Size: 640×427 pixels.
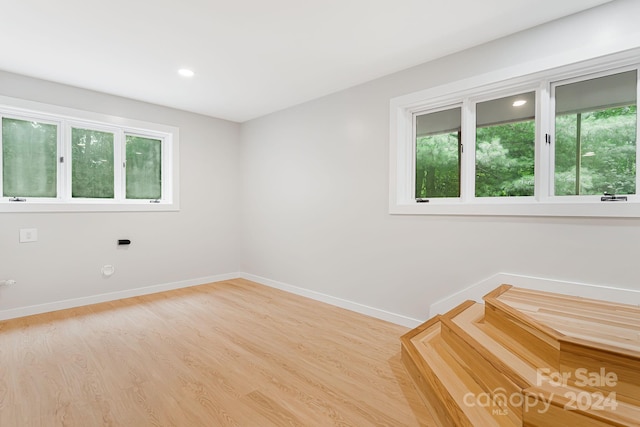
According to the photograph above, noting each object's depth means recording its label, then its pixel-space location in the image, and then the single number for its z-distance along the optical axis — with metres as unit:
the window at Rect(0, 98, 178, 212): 3.33
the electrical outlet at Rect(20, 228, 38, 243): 3.24
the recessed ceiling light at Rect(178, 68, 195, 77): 3.15
